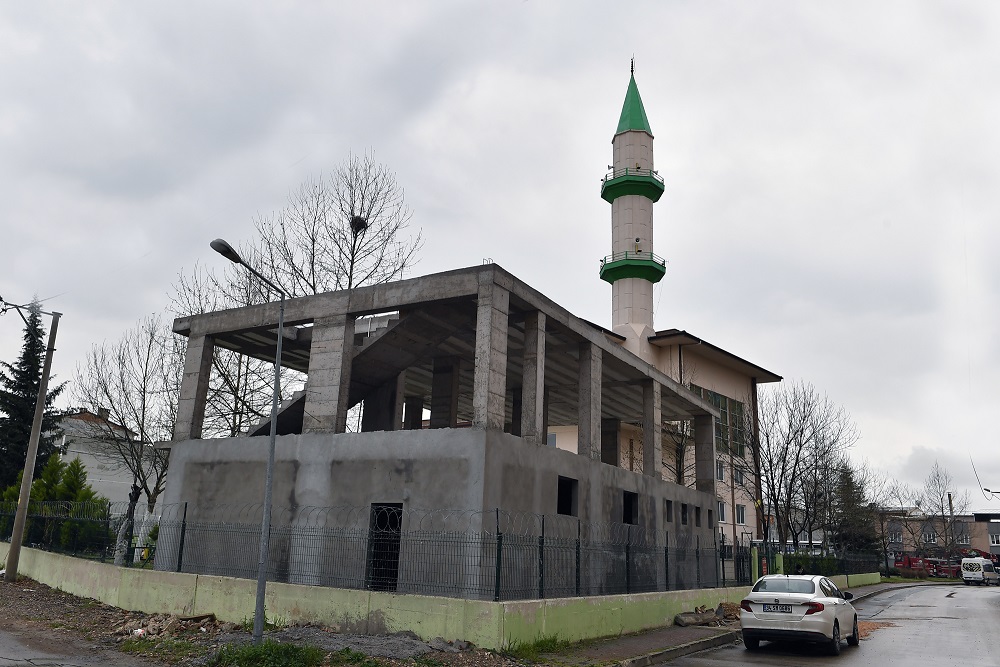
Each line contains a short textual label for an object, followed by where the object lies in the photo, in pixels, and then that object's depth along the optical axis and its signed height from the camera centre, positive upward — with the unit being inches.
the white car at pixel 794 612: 593.3 -65.9
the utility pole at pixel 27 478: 893.2 +25.7
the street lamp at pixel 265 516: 502.0 -4.9
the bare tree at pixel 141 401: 1286.9 +173.6
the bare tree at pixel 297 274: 1257.4 +389.8
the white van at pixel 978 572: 2536.9 -123.8
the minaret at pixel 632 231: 1907.0 +732.6
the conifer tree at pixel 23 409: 1637.6 +198.2
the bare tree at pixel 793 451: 1664.6 +166.3
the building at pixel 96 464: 2069.4 +108.4
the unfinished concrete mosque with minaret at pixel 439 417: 653.3 +104.3
